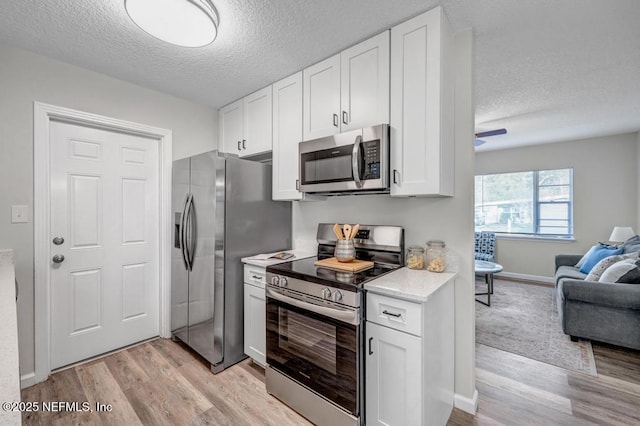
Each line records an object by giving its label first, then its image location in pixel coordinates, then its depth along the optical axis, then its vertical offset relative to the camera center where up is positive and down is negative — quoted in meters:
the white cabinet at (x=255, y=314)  2.24 -0.84
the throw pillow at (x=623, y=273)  2.66 -0.60
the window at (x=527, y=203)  5.02 +0.16
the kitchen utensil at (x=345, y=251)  1.97 -0.28
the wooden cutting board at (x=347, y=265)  1.88 -0.37
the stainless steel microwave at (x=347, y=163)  1.81 +0.34
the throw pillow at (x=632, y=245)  3.39 -0.42
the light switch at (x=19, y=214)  2.06 -0.03
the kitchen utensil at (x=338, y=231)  2.09 -0.15
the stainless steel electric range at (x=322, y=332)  1.55 -0.73
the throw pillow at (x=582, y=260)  3.88 -0.69
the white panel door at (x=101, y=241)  2.33 -0.28
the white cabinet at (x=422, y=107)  1.65 +0.63
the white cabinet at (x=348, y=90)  1.88 +0.88
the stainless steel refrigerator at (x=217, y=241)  2.29 -0.26
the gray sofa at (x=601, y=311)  2.57 -0.96
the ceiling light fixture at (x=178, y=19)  1.48 +1.06
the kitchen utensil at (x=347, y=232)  2.04 -0.15
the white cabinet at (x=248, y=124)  2.67 +0.88
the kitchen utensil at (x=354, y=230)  2.00 -0.14
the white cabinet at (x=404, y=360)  1.41 -0.79
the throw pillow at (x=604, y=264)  3.04 -0.57
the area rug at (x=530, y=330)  2.54 -1.30
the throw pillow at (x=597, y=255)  3.57 -0.57
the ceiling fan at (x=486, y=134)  3.61 +1.02
